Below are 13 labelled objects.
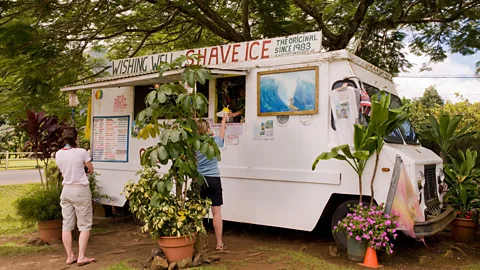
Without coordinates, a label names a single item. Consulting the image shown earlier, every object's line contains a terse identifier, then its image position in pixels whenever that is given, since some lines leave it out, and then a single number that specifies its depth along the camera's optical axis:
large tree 8.34
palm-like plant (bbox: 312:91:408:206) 4.89
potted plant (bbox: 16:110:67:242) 6.30
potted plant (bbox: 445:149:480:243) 6.34
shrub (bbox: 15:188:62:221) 6.29
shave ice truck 5.45
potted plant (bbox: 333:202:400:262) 4.79
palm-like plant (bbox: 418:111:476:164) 6.83
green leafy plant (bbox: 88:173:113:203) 7.48
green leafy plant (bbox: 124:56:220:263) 4.72
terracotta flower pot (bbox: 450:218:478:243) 6.34
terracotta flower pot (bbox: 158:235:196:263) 4.80
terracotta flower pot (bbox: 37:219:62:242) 6.29
